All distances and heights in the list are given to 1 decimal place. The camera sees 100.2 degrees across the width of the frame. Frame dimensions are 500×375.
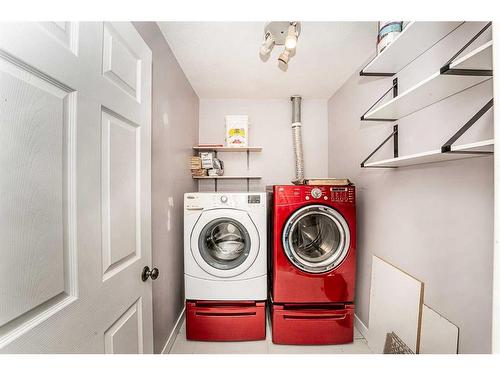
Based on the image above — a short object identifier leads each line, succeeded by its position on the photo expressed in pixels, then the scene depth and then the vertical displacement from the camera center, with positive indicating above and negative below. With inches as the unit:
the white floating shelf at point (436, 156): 27.2 +5.1
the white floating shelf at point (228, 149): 93.4 +16.4
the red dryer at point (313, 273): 66.6 -28.8
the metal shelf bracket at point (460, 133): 28.0 +6.8
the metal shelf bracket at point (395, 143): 55.9 +11.1
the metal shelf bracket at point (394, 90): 54.4 +25.0
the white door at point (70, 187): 17.5 -0.5
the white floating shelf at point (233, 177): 91.7 +3.0
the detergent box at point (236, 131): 94.0 +23.8
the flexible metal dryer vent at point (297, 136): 99.7 +23.2
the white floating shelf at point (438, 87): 28.8 +17.3
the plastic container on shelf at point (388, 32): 42.8 +31.8
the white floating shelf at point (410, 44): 38.7 +29.0
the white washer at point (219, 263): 68.3 -21.4
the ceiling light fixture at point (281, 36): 49.3 +38.9
